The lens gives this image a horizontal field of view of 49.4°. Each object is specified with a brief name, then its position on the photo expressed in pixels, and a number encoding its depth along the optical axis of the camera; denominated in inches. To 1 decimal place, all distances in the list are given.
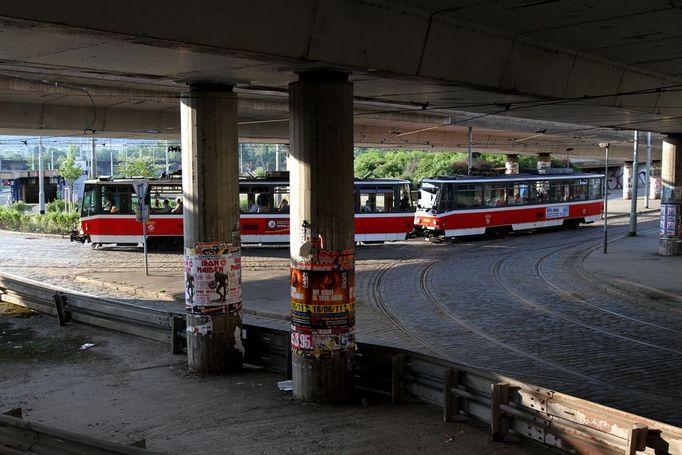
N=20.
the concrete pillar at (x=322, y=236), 377.1
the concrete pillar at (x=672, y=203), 995.3
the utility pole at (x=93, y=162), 1500.2
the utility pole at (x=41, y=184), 1985.0
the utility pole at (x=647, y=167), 1684.3
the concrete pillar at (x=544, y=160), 2351.1
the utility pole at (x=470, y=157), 1525.1
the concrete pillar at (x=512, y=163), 2301.9
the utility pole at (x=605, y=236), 1050.7
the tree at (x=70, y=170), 2135.8
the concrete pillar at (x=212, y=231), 451.2
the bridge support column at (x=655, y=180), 2849.4
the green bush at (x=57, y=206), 1949.9
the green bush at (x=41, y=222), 1612.9
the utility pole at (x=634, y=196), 1164.2
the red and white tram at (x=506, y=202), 1315.2
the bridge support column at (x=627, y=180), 2925.7
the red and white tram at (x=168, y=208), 1195.3
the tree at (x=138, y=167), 2165.6
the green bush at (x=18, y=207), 1968.3
